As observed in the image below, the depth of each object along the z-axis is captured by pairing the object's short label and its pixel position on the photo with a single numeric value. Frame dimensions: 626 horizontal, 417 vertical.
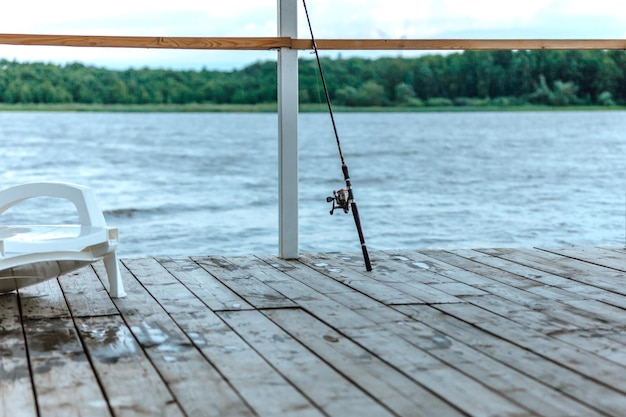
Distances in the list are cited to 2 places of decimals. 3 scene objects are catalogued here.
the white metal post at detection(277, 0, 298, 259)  4.12
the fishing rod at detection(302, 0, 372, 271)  3.86
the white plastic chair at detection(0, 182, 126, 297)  3.07
